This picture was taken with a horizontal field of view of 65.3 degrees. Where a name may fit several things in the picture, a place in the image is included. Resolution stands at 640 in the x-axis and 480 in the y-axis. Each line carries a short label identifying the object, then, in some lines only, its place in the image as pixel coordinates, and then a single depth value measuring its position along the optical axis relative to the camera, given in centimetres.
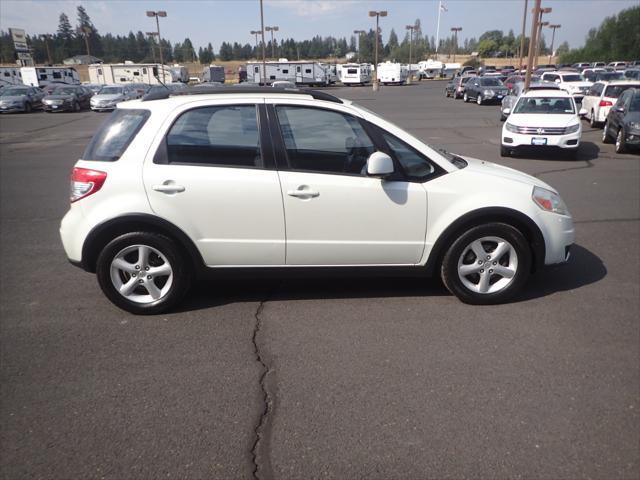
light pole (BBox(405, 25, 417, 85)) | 8026
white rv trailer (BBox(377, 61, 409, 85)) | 6156
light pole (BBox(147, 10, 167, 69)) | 5012
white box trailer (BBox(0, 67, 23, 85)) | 5169
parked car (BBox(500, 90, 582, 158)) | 1173
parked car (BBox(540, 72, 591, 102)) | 2633
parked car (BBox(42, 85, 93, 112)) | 3030
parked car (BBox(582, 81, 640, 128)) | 1688
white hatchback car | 400
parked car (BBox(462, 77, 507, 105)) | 3041
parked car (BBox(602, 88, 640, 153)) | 1219
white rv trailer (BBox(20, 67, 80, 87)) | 4912
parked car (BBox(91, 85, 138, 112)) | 2994
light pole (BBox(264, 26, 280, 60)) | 6978
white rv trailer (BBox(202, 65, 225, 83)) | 5507
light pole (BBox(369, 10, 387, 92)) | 5437
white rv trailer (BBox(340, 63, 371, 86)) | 6038
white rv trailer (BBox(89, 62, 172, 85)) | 5672
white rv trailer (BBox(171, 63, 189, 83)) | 5045
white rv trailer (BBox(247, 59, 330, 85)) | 5566
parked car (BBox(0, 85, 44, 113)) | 3027
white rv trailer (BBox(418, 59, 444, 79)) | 8688
